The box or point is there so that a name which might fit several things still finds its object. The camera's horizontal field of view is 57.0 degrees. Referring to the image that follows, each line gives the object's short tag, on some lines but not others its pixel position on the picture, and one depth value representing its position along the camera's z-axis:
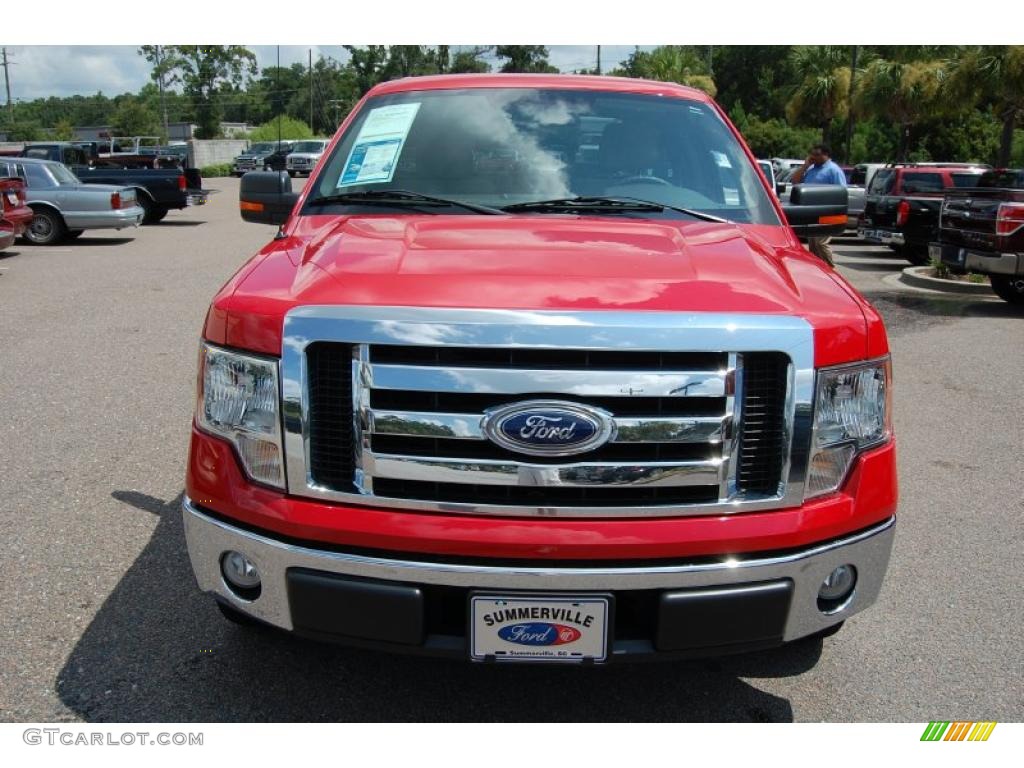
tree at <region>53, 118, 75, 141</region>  71.39
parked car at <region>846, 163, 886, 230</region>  18.46
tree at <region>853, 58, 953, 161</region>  26.19
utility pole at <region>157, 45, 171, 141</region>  66.69
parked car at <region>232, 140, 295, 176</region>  42.84
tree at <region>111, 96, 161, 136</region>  74.89
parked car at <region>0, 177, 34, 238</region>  13.62
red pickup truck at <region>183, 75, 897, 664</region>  2.31
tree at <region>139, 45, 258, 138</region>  81.75
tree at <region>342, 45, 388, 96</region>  89.66
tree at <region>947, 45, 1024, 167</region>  17.56
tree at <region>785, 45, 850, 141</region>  37.75
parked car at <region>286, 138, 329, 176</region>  41.60
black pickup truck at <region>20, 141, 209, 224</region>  19.41
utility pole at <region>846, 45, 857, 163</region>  33.45
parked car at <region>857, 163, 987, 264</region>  14.18
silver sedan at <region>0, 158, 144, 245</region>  16.41
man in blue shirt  12.19
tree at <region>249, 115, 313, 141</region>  73.56
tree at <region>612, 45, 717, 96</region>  47.99
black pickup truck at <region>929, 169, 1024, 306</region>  10.24
